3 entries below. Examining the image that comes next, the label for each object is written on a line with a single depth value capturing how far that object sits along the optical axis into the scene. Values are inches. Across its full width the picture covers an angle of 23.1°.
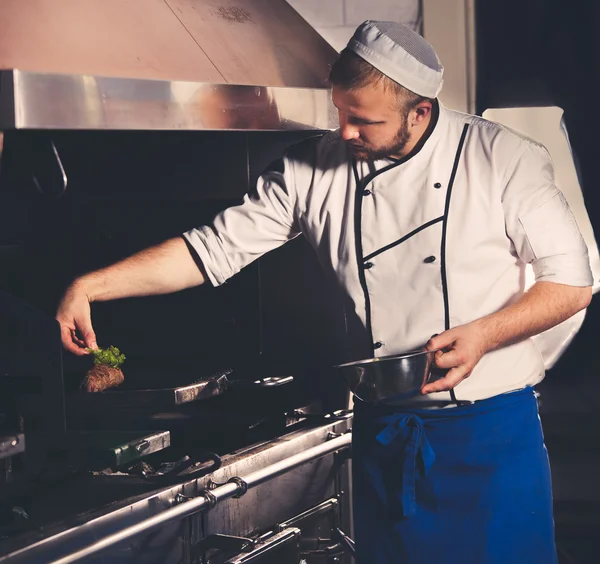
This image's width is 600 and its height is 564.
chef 112.7
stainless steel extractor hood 105.1
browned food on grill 118.4
